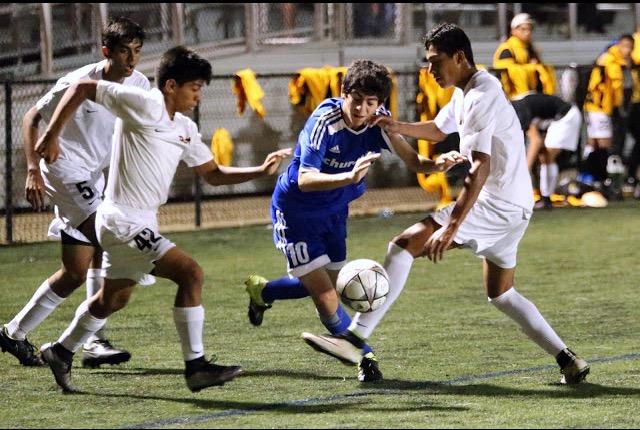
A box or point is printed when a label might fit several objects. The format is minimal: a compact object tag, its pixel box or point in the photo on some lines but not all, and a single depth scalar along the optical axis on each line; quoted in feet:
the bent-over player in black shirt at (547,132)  119.96
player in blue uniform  50.72
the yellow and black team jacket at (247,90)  109.50
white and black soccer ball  51.55
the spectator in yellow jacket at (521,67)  121.08
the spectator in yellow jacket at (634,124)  131.75
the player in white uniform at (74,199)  55.93
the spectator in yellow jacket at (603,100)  128.06
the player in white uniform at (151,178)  47.39
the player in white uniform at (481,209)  49.93
